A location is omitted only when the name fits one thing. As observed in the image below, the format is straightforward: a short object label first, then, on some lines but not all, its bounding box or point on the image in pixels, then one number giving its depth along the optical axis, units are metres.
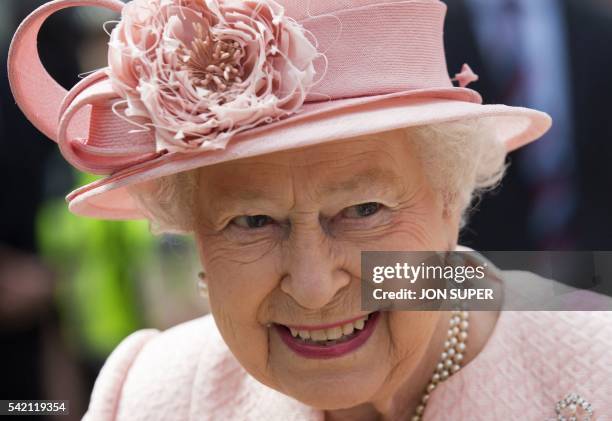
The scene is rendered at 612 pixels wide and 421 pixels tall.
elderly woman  2.11
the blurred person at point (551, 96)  2.52
